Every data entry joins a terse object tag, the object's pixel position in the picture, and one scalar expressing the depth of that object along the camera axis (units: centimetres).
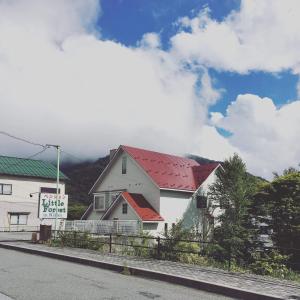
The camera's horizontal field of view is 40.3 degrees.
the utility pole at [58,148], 2617
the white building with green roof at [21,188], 4728
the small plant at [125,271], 1234
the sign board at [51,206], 2475
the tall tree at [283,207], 2478
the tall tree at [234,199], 3137
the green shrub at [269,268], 1322
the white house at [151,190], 3800
